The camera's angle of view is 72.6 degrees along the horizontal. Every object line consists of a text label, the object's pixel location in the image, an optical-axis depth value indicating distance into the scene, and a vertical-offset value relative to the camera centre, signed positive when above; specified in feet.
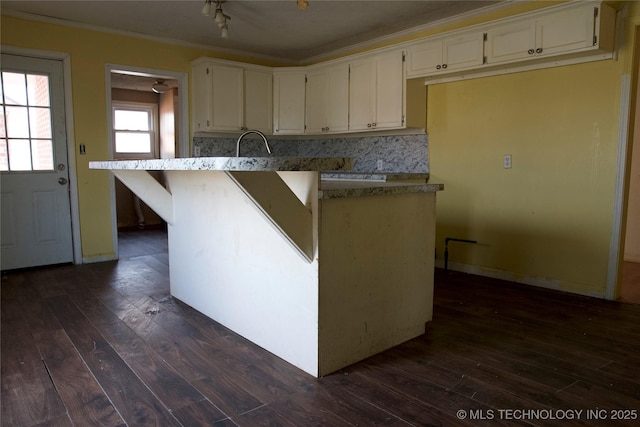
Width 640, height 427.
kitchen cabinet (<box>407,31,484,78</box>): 11.91 +3.42
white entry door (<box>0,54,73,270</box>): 13.09 +0.15
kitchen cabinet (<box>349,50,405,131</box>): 13.91 +2.68
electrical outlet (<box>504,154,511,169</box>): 12.28 +0.34
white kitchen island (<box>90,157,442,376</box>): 6.28 -1.44
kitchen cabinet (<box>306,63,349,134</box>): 15.72 +2.71
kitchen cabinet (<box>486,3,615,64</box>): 9.82 +3.34
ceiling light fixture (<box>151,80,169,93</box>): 19.79 +3.84
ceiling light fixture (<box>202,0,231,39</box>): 11.79 +4.33
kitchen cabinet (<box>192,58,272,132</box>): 15.94 +2.87
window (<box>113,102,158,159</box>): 23.32 +2.24
